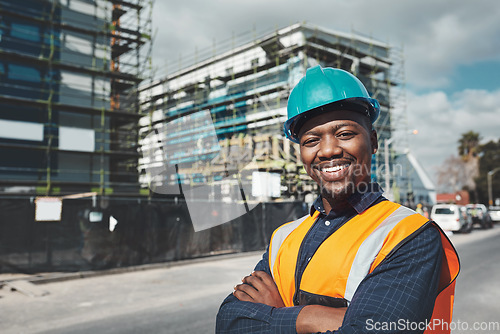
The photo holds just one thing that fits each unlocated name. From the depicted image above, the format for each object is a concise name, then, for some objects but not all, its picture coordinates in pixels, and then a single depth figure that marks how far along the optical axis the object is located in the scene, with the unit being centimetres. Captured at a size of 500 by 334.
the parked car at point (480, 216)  2977
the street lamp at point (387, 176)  2211
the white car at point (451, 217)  2408
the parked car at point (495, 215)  3822
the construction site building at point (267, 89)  2405
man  131
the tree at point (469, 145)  6450
